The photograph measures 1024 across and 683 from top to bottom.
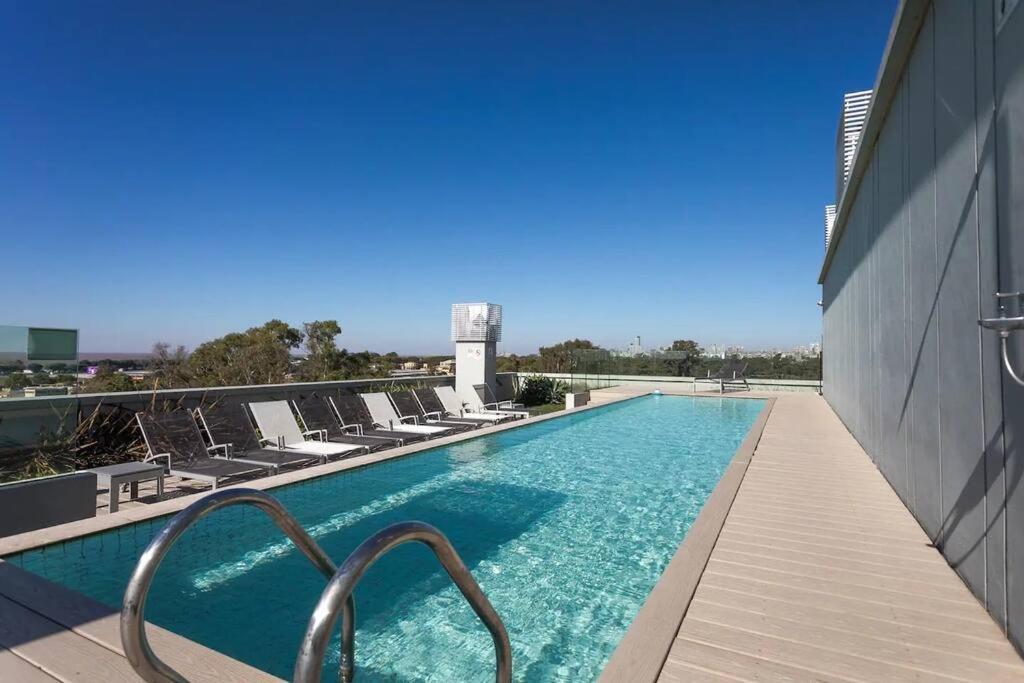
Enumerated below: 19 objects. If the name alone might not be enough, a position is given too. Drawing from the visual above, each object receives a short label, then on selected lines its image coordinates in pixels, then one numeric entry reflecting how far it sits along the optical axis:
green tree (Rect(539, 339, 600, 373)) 19.45
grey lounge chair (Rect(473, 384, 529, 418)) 11.92
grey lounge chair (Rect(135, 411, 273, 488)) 5.63
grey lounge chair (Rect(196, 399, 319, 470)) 6.41
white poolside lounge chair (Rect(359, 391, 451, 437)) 8.71
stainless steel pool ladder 1.10
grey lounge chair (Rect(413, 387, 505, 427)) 10.13
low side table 4.65
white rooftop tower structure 12.59
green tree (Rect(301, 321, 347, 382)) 20.30
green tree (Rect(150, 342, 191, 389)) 14.40
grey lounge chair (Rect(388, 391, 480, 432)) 9.44
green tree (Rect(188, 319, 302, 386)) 15.55
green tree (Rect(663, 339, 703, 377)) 21.62
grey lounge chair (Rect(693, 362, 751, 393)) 19.66
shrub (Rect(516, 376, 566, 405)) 14.85
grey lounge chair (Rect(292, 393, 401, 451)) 7.67
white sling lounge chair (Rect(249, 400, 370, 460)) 7.05
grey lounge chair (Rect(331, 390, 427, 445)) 8.20
